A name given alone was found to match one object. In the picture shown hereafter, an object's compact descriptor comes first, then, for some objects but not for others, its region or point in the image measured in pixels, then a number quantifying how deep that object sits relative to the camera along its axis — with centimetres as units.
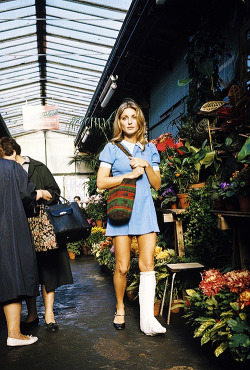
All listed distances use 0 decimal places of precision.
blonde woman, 313
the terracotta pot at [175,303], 392
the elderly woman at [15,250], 296
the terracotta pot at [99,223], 1002
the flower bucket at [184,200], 449
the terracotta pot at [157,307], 392
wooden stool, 359
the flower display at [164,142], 520
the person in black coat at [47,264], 352
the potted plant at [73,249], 928
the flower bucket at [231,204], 323
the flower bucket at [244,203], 296
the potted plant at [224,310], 238
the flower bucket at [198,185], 449
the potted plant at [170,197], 471
